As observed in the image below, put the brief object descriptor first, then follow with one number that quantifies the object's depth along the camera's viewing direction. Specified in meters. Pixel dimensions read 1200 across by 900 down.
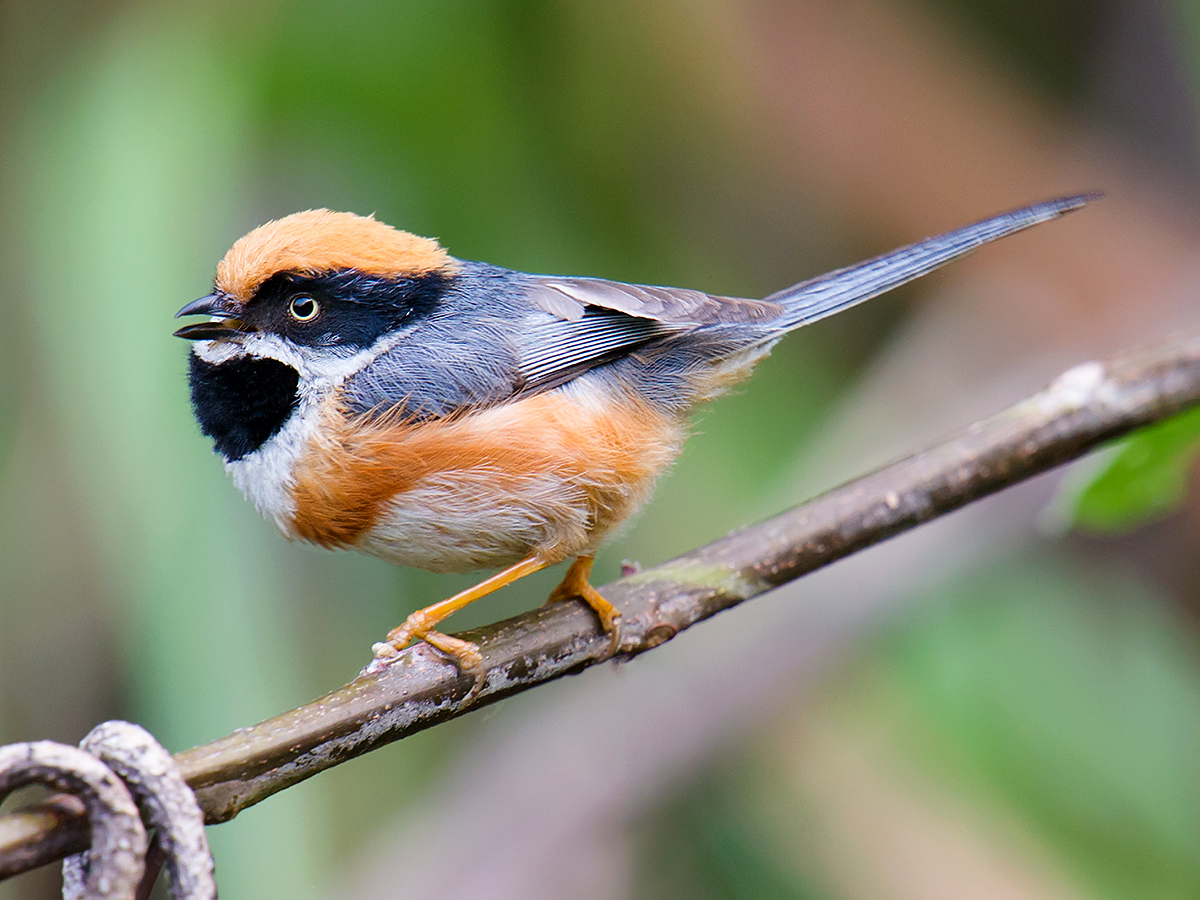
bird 4.35
